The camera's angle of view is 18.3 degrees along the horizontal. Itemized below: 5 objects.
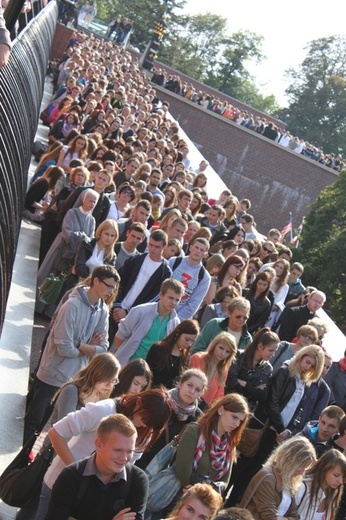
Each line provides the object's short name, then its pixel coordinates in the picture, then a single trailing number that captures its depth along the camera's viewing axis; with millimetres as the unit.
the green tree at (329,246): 30969
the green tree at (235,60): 100688
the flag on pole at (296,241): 33700
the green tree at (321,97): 91625
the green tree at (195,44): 93375
